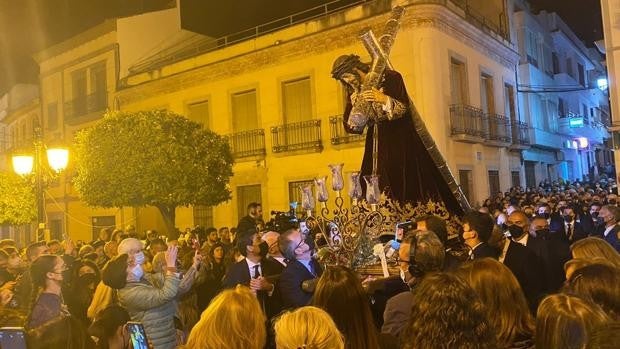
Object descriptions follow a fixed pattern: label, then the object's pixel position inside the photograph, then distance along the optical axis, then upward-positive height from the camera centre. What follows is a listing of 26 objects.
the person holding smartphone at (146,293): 4.05 -0.57
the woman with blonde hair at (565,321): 2.26 -0.53
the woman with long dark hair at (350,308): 2.78 -0.53
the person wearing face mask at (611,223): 6.97 -0.45
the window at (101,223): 23.08 -0.20
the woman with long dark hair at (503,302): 2.72 -0.54
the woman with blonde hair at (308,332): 2.20 -0.50
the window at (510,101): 19.92 +3.37
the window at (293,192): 17.52 +0.49
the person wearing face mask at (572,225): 8.37 -0.56
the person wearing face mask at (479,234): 4.23 -0.28
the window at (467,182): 16.84 +0.46
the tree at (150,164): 15.74 +1.47
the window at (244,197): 18.94 +0.45
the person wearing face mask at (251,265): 4.86 -0.50
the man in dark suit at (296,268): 4.00 -0.46
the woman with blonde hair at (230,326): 2.44 -0.51
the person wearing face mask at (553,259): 4.77 -0.58
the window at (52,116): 25.14 +4.77
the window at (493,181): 18.41 +0.47
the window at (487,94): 18.41 +3.43
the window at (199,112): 20.03 +3.65
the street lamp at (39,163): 9.66 +1.05
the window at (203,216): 20.14 -0.13
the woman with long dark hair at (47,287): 3.74 -0.46
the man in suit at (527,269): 4.16 -0.57
